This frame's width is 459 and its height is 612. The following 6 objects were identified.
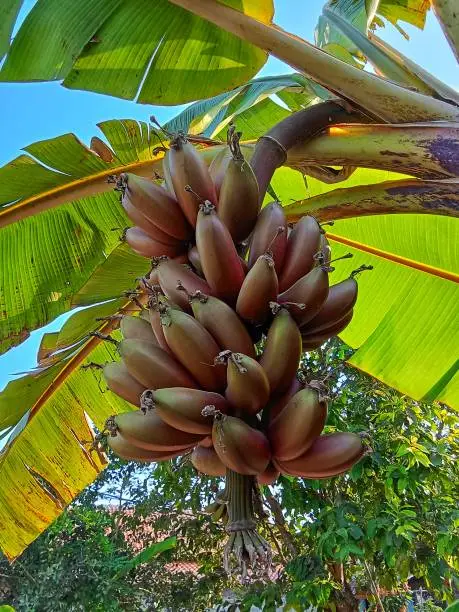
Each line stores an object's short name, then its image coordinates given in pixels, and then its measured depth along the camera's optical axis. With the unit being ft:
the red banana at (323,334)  3.08
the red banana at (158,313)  2.54
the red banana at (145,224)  3.12
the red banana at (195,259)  3.05
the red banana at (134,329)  3.03
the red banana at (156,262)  2.90
